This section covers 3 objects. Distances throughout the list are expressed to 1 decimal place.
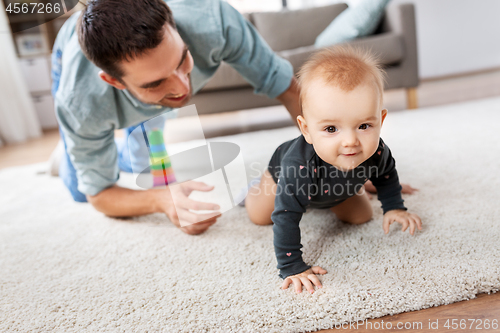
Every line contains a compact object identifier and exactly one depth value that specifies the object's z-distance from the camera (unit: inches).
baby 21.8
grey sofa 72.5
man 28.2
